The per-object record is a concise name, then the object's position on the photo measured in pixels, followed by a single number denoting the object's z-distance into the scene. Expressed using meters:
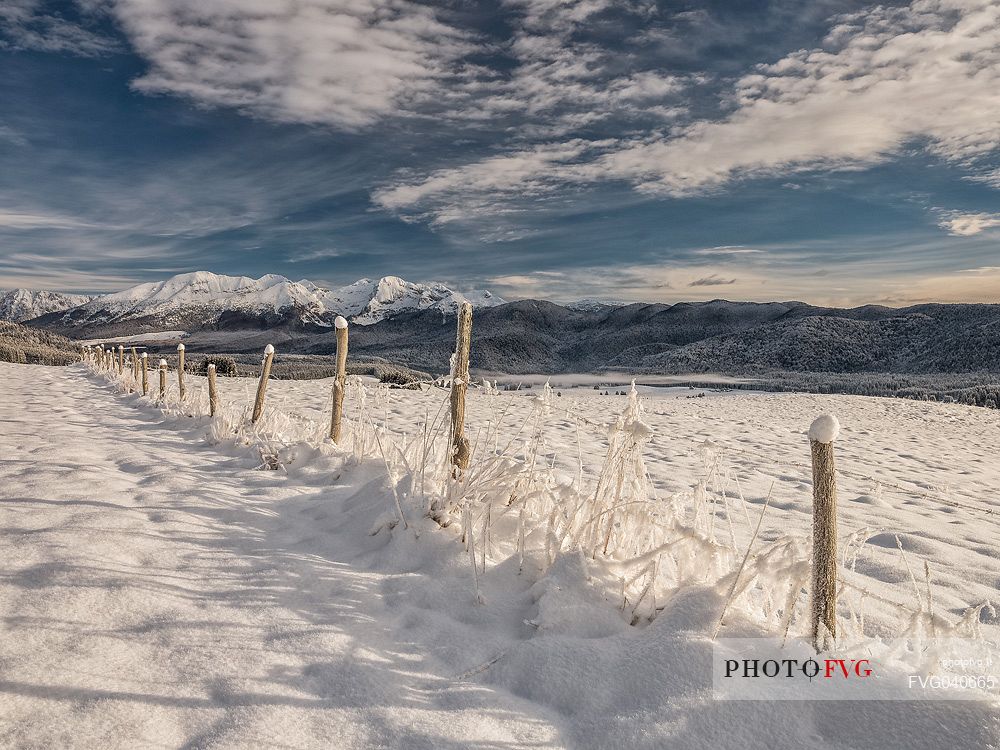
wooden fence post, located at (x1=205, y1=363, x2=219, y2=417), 7.57
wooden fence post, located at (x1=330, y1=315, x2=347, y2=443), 6.00
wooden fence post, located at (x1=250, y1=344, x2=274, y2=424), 6.94
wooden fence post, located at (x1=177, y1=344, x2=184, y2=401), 9.90
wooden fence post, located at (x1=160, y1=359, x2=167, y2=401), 10.98
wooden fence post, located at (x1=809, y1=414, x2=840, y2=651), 2.04
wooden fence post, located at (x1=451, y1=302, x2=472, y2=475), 4.07
